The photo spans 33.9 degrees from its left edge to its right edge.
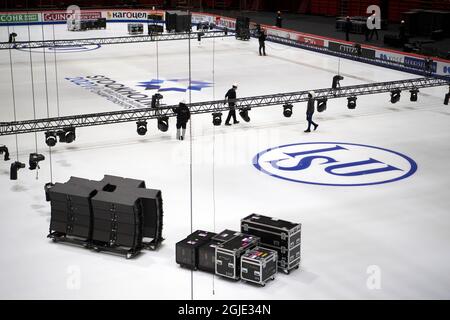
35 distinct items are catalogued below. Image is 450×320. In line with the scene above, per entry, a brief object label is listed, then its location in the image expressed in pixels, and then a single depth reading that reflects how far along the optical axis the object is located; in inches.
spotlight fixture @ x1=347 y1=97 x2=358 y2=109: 1027.9
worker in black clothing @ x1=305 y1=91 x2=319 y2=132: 916.6
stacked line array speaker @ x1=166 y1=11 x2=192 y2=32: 1688.0
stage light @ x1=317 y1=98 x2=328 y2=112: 993.5
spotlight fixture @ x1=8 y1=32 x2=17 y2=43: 1505.9
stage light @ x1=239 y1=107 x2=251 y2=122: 970.7
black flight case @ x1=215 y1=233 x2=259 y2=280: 524.4
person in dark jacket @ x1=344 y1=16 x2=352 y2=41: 1497.8
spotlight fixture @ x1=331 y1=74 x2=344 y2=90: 1070.4
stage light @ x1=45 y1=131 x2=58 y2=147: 821.2
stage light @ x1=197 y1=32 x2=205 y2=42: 1654.2
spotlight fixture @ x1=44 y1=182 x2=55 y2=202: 624.2
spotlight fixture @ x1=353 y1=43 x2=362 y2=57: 1391.5
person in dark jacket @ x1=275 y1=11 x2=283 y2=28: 1704.0
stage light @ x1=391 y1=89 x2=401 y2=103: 1072.3
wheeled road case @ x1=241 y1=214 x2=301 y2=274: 539.2
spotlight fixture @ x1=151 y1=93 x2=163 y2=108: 948.0
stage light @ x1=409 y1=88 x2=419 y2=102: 1094.4
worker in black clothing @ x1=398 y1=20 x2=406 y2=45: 1411.2
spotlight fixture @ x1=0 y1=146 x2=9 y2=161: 818.2
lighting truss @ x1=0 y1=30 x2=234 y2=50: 1584.6
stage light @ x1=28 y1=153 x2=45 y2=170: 743.1
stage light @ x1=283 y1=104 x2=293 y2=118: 987.3
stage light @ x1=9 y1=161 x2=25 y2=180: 733.9
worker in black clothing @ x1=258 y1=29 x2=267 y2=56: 1503.4
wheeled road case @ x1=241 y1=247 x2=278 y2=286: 514.6
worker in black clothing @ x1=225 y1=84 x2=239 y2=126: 969.5
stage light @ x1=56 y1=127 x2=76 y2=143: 841.5
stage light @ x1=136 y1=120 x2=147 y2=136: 898.1
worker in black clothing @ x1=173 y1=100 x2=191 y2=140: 880.9
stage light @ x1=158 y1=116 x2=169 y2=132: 909.2
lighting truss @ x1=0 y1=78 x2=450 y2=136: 848.9
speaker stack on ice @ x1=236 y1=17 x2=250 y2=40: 1737.2
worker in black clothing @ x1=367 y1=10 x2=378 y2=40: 1538.4
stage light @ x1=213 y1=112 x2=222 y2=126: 952.3
